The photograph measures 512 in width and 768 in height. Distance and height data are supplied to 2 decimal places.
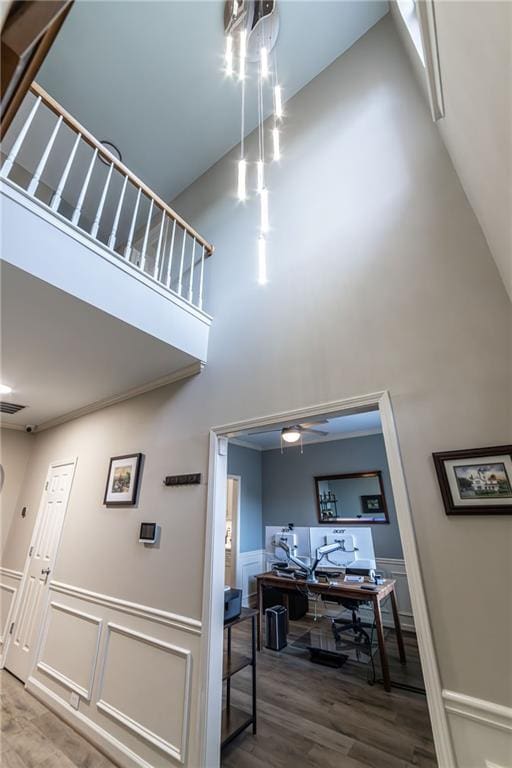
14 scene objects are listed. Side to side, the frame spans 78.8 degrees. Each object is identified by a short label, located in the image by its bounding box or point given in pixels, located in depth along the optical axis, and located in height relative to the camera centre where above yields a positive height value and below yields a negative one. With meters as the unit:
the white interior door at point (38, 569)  3.22 -0.52
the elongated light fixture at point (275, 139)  2.05 +2.40
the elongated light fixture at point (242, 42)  2.47 +3.76
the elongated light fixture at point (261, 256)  2.05 +1.59
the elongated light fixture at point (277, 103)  2.12 +2.64
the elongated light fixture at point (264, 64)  2.17 +3.03
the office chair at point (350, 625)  3.57 -1.29
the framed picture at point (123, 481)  2.85 +0.32
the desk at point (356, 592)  2.96 -0.76
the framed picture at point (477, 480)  1.34 +0.14
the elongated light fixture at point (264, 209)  2.04 +1.88
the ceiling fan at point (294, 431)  3.89 +0.98
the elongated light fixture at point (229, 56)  2.75 +4.05
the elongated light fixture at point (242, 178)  2.14 +2.18
